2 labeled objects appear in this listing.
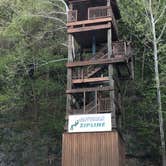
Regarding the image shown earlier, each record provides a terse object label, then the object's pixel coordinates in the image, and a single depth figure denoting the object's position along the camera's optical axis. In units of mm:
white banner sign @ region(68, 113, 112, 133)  18266
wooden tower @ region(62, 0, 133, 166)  18031
